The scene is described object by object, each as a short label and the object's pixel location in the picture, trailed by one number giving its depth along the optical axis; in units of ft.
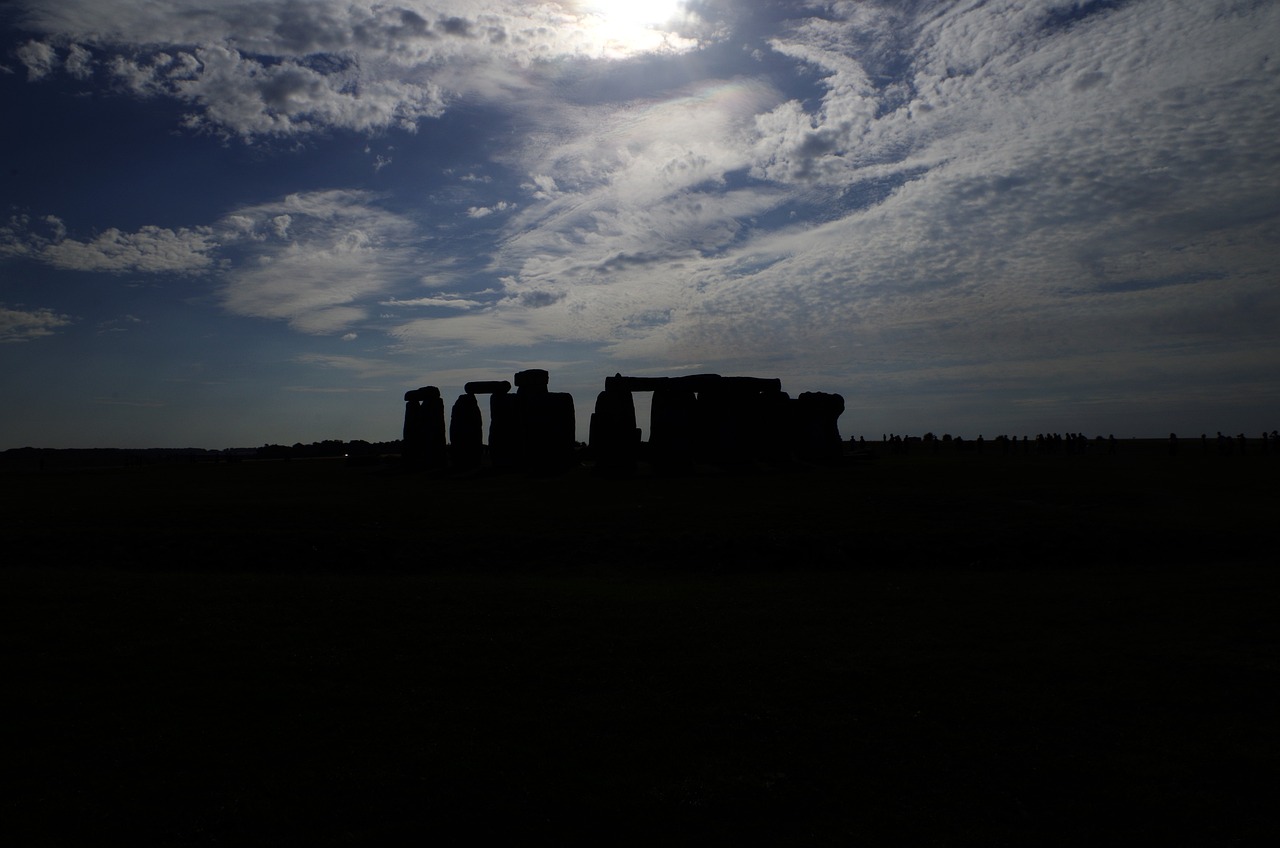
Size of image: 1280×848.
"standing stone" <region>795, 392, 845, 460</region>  131.85
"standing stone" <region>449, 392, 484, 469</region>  124.98
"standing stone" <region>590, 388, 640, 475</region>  109.60
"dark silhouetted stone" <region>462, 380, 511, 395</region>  128.77
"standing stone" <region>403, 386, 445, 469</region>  128.88
